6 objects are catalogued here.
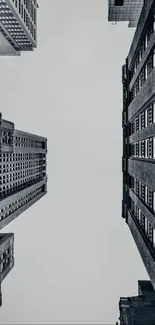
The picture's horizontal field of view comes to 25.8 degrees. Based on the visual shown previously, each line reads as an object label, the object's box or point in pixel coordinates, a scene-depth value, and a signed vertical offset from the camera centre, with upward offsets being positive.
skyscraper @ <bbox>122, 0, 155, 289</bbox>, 54.81 +3.06
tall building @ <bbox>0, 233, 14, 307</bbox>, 110.91 -33.83
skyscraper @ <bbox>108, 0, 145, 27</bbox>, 85.50 +38.84
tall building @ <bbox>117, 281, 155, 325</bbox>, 83.81 -40.69
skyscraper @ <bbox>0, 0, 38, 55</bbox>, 122.61 +54.54
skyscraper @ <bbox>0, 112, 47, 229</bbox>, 111.00 -6.04
